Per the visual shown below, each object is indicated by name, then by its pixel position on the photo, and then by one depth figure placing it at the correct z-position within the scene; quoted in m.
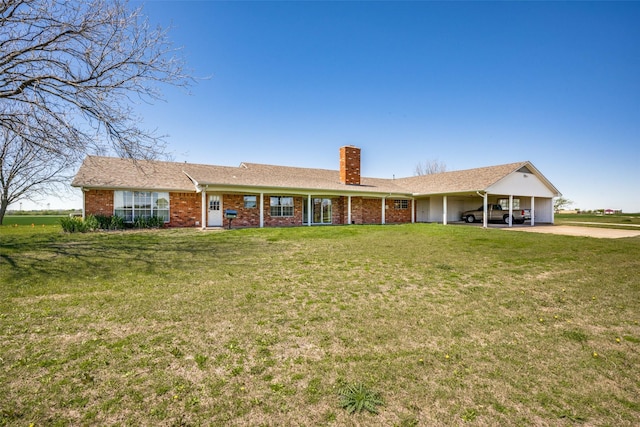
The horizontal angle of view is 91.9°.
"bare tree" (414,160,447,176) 53.84
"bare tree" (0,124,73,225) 22.93
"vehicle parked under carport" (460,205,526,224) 22.95
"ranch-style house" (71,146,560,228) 17.23
